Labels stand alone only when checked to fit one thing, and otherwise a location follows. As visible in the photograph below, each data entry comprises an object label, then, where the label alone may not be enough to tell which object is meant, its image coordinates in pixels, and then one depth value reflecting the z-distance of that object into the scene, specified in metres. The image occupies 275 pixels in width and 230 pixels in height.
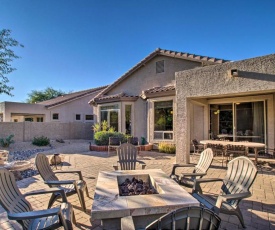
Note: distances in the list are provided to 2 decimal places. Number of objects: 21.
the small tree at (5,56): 10.84
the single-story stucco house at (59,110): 22.06
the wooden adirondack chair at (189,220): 1.74
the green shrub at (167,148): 11.79
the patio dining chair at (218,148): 8.41
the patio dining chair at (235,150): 7.83
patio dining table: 7.34
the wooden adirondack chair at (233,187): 3.24
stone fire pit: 2.66
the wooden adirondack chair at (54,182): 3.96
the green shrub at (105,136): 13.28
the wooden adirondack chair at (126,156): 6.09
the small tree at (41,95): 45.00
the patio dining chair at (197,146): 9.92
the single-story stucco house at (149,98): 12.59
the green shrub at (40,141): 15.74
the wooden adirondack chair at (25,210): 2.50
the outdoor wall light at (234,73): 7.13
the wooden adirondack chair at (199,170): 4.55
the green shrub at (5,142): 14.27
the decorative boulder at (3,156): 8.48
